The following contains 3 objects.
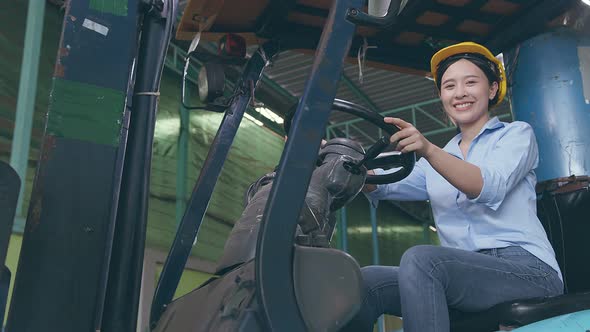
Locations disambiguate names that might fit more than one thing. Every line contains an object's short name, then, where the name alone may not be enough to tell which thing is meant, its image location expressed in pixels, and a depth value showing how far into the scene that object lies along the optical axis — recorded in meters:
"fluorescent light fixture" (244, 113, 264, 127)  11.13
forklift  1.42
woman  1.90
